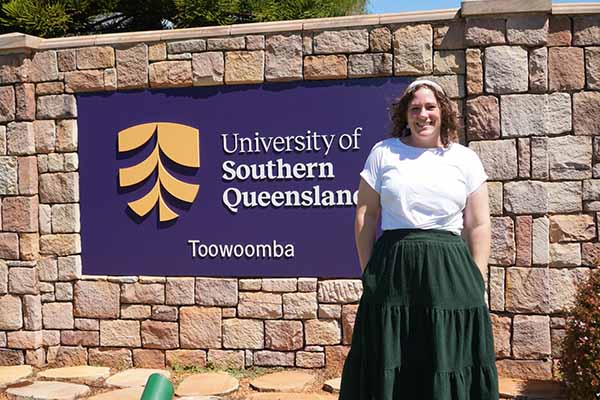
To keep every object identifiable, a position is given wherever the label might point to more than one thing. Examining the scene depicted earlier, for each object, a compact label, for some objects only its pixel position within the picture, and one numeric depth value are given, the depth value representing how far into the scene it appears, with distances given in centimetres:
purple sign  493
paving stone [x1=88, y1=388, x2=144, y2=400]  460
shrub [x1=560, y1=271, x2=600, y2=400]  368
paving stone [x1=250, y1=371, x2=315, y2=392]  467
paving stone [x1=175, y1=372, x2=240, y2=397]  464
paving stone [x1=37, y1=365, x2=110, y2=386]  500
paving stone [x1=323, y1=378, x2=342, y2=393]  464
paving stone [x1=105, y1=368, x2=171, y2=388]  487
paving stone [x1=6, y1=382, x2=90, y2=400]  464
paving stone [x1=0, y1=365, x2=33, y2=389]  497
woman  280
